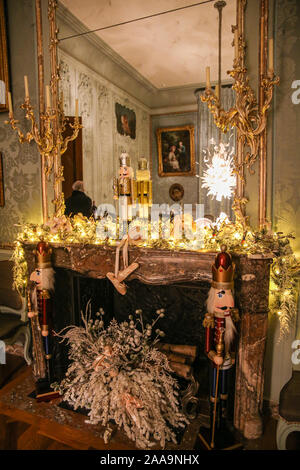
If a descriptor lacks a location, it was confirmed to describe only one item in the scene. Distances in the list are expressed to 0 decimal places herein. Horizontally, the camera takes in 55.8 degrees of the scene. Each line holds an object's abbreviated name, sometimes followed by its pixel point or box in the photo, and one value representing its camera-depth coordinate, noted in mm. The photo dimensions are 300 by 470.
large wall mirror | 2375
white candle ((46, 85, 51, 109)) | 2967
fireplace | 2240
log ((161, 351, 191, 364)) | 2830
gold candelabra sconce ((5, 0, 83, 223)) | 2982
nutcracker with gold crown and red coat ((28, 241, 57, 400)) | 2777
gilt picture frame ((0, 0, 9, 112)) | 3225
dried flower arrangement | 2312
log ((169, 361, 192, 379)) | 2746
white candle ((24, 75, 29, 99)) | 2941
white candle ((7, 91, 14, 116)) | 2932
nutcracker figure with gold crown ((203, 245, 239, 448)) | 2064
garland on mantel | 2230
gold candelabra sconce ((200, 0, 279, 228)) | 2227
